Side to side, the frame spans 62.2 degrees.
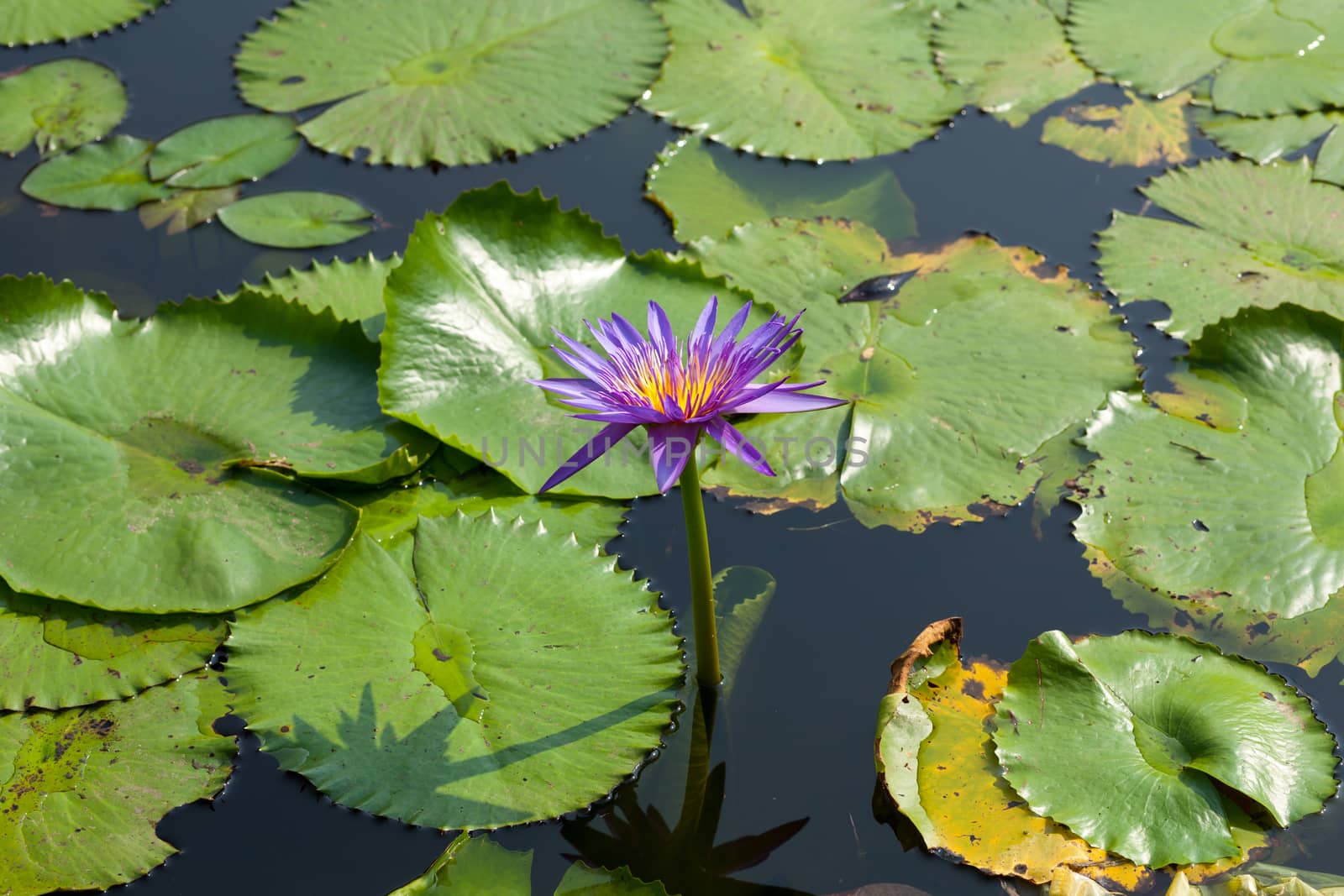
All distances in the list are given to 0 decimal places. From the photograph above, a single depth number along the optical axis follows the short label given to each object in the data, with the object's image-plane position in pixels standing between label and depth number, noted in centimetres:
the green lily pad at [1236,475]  266
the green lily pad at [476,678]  223
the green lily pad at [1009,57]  417
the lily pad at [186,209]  379
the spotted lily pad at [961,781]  219
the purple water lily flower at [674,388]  193
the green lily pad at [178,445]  256
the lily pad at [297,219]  370
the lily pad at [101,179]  385
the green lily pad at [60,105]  409
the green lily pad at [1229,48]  403
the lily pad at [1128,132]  396
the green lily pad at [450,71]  402
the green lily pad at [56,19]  451
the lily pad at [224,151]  392
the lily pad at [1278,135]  383
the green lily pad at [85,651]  242
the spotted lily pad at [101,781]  218
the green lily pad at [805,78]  400
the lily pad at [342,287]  318
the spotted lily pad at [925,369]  291
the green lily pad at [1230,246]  333
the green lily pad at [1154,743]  217
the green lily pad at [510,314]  281
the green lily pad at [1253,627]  255
